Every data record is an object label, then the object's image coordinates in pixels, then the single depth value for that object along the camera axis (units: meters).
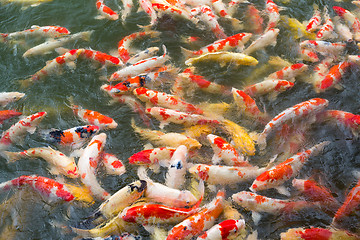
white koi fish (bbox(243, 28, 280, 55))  5.62
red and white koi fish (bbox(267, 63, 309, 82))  5.16
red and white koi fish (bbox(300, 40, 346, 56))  5.53
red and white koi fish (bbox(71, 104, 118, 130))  4.64
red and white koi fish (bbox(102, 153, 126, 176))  4.12
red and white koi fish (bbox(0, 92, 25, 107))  5.08
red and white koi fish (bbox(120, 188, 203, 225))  3.49
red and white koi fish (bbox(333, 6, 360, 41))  5.89
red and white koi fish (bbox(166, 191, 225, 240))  3.37
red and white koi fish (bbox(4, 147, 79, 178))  4.10
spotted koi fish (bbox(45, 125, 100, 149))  4.44
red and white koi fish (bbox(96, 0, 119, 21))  6.43
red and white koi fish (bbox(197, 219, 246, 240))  3.32
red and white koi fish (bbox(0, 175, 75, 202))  3.85
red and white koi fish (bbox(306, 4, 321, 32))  5.97
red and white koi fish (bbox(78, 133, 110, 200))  3.87
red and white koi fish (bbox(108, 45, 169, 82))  5.23
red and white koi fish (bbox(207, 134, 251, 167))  4.09
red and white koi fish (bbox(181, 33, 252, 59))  5.54
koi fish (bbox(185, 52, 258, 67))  5.28
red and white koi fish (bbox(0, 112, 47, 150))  4.54
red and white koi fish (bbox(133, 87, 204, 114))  4.70
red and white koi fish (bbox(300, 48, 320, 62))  5.48
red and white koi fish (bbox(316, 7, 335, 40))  5.82
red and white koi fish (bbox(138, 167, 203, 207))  3.66
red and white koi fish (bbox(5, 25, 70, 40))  6.20
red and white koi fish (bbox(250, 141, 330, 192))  3.85
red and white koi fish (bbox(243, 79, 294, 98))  4.92
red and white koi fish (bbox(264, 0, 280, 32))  6.04
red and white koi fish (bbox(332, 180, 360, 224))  3.61
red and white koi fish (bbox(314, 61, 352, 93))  5.00
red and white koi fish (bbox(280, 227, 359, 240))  3.37
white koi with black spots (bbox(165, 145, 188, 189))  3.89
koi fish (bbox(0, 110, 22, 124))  4.82
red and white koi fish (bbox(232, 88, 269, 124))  4.66
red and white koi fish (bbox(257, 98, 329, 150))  4.39
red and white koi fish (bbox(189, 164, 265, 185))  3.93
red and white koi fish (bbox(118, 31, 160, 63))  5.62
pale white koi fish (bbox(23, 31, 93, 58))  5.85
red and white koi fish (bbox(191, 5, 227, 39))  5.92
